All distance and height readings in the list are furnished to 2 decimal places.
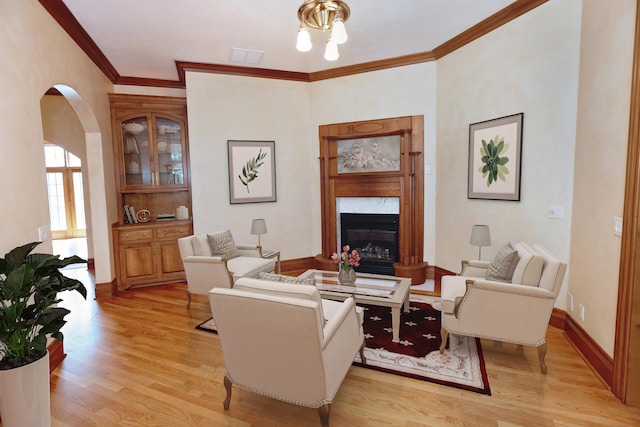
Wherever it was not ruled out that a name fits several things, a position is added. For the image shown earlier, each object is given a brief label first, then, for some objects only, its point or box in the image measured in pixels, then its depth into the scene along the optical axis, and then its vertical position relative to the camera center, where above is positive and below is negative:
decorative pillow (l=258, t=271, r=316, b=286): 2.39 -0.64
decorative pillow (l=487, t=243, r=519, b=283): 3.00 -0.71
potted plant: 1.87 -0.81
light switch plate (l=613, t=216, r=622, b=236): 2.44 -0.30
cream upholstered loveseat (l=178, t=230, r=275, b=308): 3.90 -0.91
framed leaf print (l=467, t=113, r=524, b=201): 3.75 +0.33
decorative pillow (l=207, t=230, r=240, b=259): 4.31 -0.71
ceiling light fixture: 2.51 +1.32
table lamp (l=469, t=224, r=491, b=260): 3.80 -0.55
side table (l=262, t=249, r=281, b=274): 4.76 -0.92
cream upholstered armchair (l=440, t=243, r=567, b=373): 2.58 -0.94
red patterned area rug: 2.64 -1.46
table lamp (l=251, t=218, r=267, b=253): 4.88 -0.54
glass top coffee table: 3.21 -1.04
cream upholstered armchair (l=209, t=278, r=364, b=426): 1.90 -0.90
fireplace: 4.97 +0.14
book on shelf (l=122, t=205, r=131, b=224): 5.21 -0.34
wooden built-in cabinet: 4.94 +0.21
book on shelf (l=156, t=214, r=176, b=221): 5.48 -0.43
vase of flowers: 3.62 -0.90
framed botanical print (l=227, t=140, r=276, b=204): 5.25 +0.29
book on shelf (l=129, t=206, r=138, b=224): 5.24 -0.38
